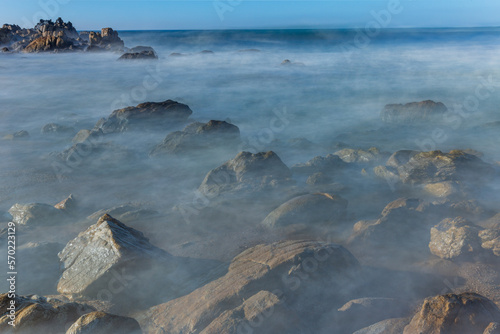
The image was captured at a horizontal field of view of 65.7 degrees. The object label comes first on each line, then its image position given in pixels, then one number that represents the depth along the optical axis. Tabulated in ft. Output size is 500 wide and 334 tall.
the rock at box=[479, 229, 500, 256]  18.61
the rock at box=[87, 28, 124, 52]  171.57
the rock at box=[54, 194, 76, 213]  25.58
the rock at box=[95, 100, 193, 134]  46.65
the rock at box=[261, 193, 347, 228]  23.16
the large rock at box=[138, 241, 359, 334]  14.35
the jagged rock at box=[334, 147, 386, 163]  33.94
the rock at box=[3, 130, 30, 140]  45.32
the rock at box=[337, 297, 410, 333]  14.90
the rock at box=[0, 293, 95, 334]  13.43
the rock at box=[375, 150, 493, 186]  28.12
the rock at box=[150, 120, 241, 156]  38.70
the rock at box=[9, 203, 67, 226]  23.98
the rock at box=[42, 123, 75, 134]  47.16
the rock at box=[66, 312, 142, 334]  12.89
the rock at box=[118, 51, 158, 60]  133.06
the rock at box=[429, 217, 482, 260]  18.85
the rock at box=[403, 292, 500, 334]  12.82
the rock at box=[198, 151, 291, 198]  28.12
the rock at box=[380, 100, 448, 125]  51.39
